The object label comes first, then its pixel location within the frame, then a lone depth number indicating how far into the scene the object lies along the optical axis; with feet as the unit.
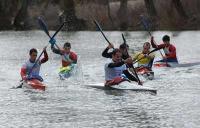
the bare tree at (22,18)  249.14
